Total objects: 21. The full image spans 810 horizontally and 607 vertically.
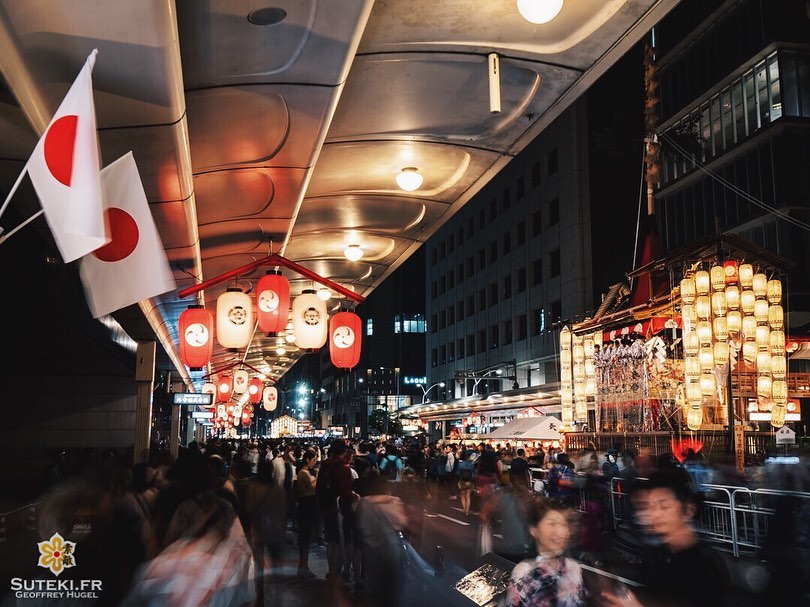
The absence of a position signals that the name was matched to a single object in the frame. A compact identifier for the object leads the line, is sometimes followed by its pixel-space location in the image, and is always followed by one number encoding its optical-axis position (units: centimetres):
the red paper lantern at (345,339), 1358
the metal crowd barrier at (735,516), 1370
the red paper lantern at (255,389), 3182
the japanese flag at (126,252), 546
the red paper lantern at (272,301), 1190
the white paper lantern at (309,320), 1286
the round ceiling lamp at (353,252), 1420
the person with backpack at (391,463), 1688
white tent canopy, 2928
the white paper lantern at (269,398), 3419
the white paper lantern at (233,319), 1241
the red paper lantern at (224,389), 3000
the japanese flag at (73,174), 440
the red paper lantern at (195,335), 1286
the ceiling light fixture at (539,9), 591
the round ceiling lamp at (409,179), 1013
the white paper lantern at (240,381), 2958
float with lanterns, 1941
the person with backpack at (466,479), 2216
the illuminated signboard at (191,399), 2320
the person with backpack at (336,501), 1078
